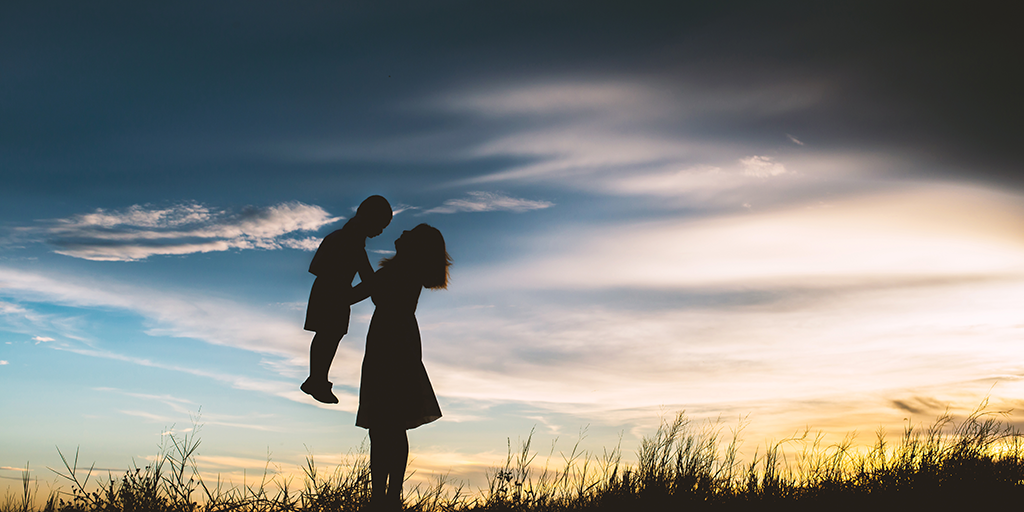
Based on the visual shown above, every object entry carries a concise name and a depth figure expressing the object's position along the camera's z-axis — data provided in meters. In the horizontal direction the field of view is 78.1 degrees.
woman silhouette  5.01
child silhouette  5.39
